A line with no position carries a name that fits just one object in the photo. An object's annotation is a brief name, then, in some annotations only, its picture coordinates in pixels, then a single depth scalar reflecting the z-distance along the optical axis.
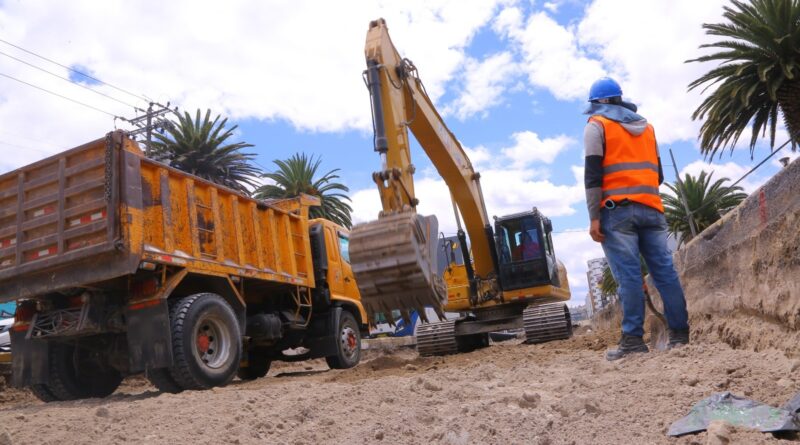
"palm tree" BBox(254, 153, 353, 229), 36.28
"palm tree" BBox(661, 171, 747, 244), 36.88
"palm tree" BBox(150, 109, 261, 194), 33.62
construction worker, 4.76
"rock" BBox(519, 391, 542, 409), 3.36
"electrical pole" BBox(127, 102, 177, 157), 34.50
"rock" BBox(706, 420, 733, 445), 2.37
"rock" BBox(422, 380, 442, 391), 4.11
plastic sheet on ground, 2.48
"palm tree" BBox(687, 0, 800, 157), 21.20
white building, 76.18
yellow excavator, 5.38
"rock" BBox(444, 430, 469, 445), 2.89
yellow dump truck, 6.46
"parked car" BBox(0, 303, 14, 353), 11.14
